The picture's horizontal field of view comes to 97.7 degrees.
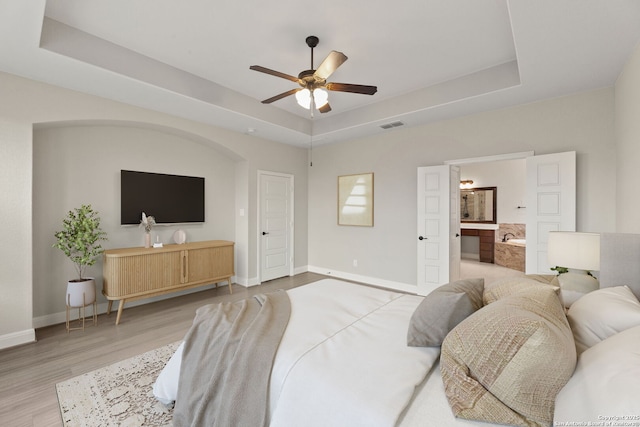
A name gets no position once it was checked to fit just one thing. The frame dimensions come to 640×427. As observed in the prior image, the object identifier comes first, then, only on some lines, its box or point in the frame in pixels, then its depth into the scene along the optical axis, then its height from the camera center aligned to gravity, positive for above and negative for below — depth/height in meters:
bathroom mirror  7.34 +0.20
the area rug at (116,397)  1.78 -1.31
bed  0.90 -0.60
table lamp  2.09 -0.37
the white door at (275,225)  5.18 -0.25
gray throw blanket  1.30 -0.80
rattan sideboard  3.30 -0.75
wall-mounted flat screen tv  3.81 +0.22
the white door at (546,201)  3.21 +0.13
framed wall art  5.06 +0.24
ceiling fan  2.39 +1.20
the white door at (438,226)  4.11 -0.21
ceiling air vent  4.32 +1.38
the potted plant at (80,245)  3.05 -0.37
